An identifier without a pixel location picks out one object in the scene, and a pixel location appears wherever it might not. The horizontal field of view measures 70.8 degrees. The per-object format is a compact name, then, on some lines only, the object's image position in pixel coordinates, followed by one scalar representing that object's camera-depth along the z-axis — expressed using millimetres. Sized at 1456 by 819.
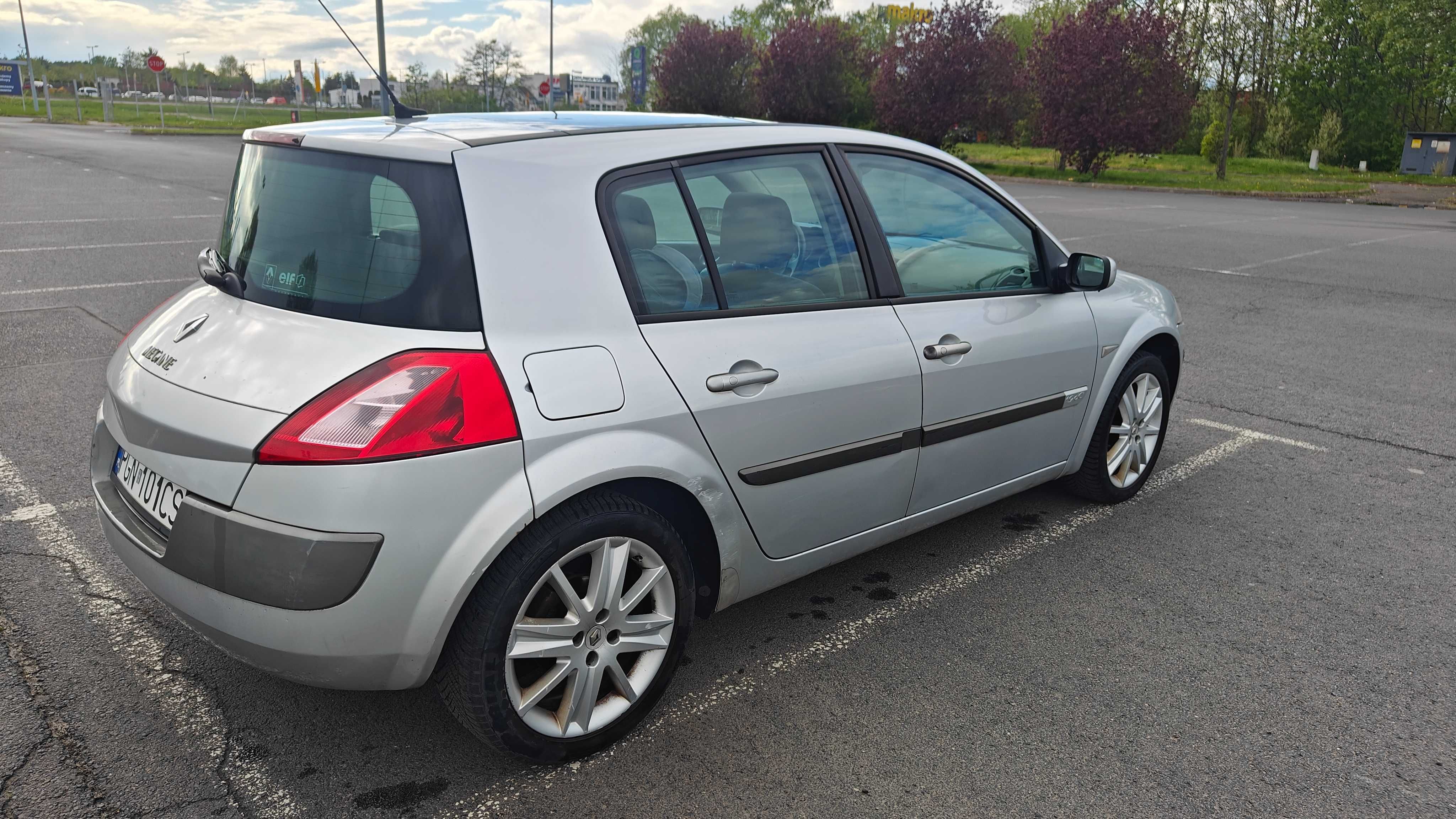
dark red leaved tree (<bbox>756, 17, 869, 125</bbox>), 43594
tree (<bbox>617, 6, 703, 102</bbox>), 97688
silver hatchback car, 2230
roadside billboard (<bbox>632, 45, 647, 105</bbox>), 58803
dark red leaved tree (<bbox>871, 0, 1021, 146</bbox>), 35500
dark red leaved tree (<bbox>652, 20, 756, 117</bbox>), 47969
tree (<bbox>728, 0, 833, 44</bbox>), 84000
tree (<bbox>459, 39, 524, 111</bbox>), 74625
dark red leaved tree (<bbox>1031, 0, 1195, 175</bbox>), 30469
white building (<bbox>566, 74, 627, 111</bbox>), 120250
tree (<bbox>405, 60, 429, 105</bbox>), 71938
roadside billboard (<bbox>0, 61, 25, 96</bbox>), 65250
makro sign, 79450
